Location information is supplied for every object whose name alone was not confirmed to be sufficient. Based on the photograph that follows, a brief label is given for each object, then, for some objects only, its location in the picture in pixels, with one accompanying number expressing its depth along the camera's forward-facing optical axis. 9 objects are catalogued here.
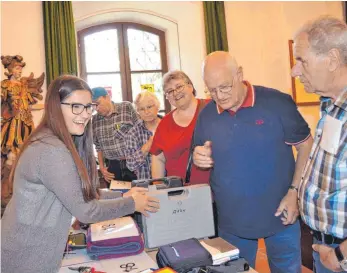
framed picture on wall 4.47
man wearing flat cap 3.39
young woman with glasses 1.23
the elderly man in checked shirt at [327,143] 1.14
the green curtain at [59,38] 4.03
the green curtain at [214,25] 4.54
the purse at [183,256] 1.17
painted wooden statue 3.51
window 4.61
